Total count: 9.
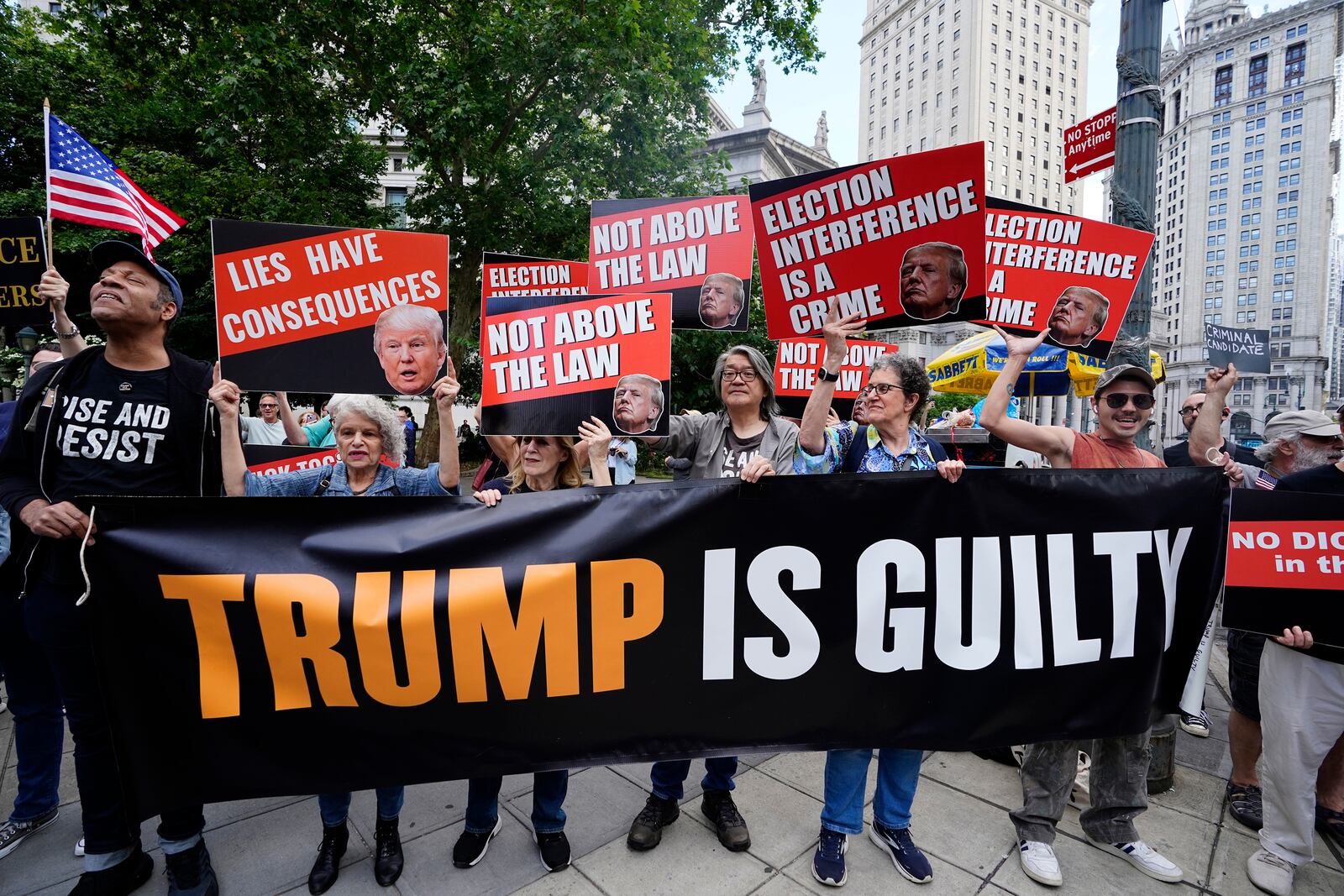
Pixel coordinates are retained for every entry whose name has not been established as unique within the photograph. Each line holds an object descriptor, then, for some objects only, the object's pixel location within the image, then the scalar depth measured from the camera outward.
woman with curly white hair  2.54
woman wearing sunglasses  2.66
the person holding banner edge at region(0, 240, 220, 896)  2.39
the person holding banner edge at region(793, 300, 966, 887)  2.65
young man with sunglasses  2.79
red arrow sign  4.75
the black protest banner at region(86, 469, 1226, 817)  2.16
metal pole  4.00
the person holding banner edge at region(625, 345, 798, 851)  2.86
